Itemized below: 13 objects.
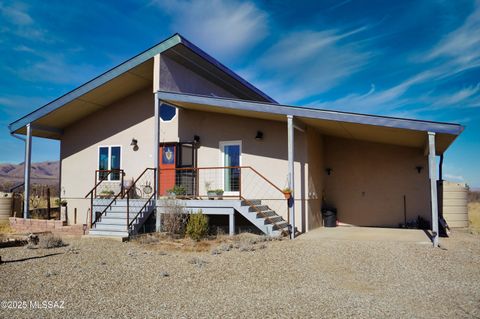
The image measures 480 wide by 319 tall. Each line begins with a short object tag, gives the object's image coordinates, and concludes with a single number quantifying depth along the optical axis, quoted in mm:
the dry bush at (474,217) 13906
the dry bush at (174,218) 10695
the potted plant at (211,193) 11771
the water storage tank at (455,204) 13156
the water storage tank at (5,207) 14875
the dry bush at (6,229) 12867
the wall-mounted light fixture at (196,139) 13070
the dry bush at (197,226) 9946
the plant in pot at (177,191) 11889
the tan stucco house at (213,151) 11102
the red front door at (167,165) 12875
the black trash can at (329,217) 13547
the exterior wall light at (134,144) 13859
